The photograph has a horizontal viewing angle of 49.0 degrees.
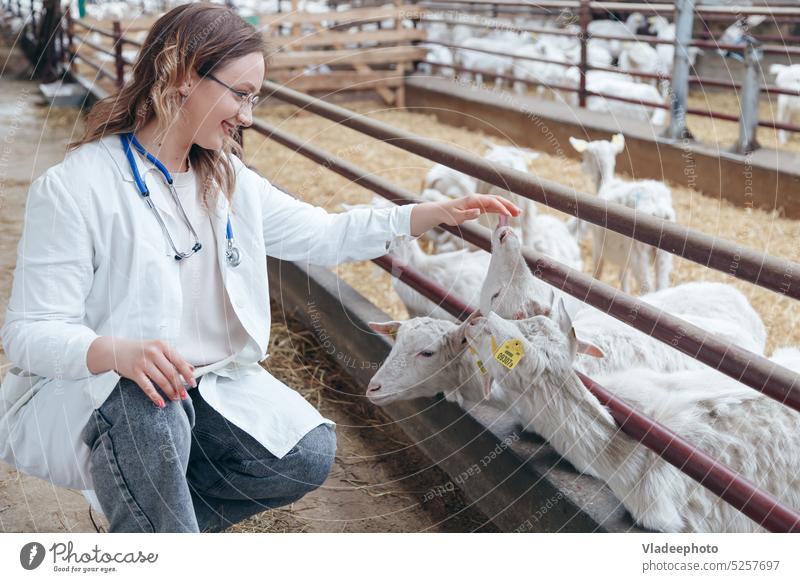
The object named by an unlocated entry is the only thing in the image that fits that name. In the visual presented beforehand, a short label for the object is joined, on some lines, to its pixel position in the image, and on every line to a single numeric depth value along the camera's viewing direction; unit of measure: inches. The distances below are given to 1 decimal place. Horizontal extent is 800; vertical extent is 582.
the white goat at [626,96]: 336.5
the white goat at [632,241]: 154.0
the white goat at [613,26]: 521.5
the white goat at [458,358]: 87.8
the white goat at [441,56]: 485.7
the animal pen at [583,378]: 65.3
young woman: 61.5
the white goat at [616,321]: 84.0
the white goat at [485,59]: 475.2
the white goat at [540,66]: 429.4
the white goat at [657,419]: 75.3
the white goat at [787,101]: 306.8
